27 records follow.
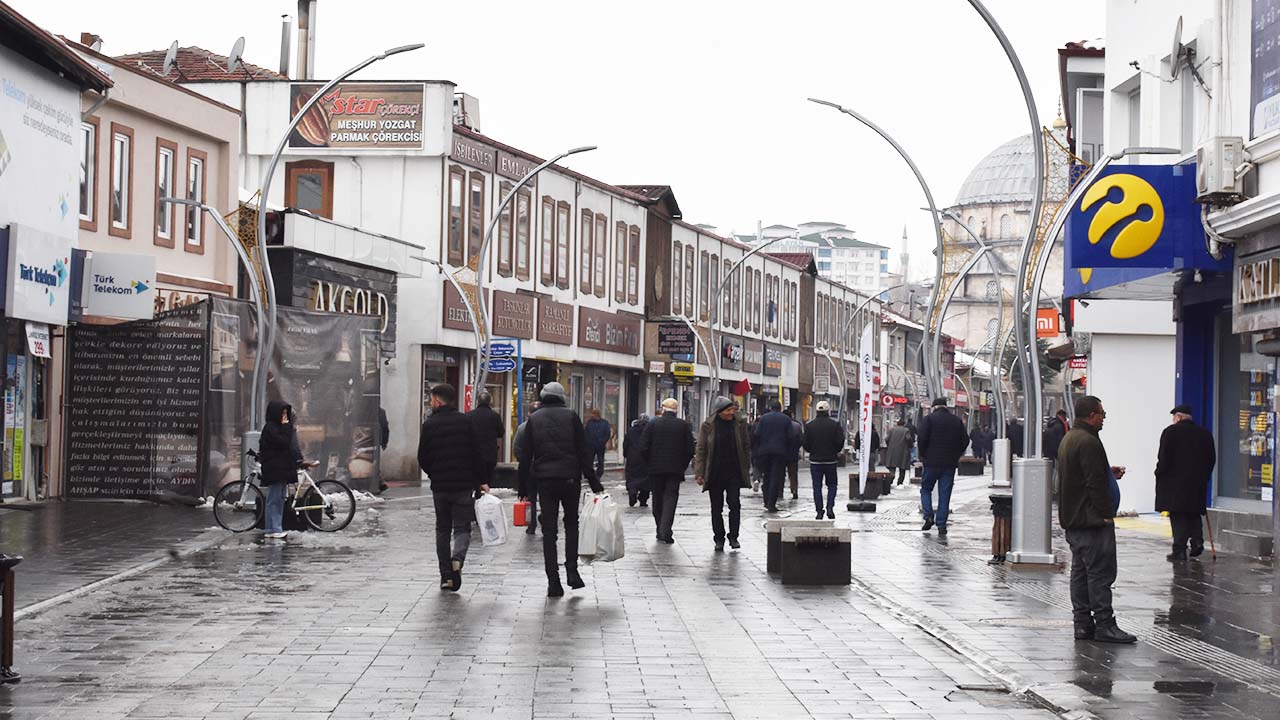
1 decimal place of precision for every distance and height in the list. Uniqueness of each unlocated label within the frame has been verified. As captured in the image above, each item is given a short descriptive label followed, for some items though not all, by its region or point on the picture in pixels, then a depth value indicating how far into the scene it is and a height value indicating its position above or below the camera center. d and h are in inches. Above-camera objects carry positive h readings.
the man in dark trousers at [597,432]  1350.9 -10.0
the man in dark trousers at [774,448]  1122.7 -16.0
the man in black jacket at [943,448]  944.9 -12.0
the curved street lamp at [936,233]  1168.2 +130.3
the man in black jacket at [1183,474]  781.9 -19.2
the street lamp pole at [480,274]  1524.4 +119.0
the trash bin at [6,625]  388.5 -45.9
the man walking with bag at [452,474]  610.2 -19.3
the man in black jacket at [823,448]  1060.5 -14.8
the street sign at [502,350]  1636.3 +59.4
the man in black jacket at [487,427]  810.8 -4.7
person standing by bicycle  826.2 -20.8
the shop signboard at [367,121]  1739.7 +277.0
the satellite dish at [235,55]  1768.0 +344.3
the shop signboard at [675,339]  2410.2 +105.9
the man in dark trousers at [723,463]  835.4 -19.2
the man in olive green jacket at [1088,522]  500.7 -26.3
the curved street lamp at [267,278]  1055.0 +79.0
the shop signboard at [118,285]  1069.7 +72.5
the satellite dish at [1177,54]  899.4 +184.7
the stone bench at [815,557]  660.7 -48.4
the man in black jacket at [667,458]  825.5 -17.1
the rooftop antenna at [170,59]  1766.7 +338.0
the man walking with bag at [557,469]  596.4 -16.7
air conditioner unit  777.6 +109.8
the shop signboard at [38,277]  949.8 +70.8
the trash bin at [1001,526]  767.1 -42.2
